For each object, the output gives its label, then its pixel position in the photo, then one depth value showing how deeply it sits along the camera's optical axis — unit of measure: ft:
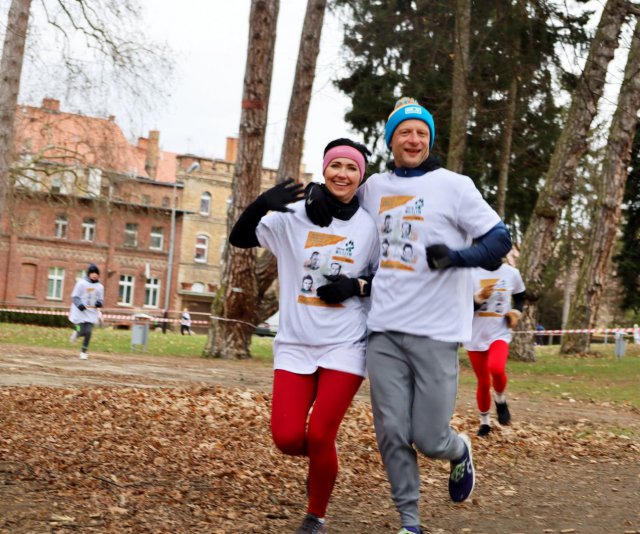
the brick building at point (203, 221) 249.96
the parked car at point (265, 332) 179.06
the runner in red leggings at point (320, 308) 16.53
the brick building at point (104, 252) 216.95
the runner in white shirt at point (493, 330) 31.14
